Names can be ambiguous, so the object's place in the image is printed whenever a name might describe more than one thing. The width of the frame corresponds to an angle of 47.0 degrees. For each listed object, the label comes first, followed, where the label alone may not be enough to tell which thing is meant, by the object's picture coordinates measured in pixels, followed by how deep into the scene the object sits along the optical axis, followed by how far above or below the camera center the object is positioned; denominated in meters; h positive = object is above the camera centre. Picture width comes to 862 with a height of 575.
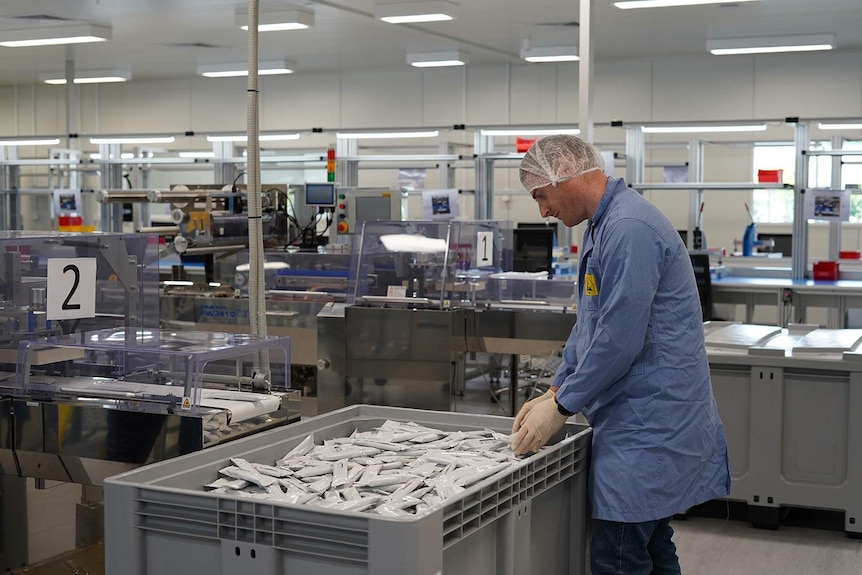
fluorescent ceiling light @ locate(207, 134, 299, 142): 8.84 +0.68
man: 2.22 -0.40
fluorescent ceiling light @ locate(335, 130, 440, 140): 8.20 +0.67
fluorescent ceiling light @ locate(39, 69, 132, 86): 11.33 +1.63
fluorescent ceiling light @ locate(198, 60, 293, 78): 10.73 +1.61
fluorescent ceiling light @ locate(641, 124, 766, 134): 7.41 +0.68
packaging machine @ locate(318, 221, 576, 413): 5.11 -0.53
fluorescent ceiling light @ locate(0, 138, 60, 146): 10.17 +0.75
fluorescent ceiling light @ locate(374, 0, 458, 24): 7.53 +1.57
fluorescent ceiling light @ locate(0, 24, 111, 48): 8.80 +1.62
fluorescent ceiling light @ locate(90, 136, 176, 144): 9.16 +0.70
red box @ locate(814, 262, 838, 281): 7.47 -0.41
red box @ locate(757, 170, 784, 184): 7.37 +0.30
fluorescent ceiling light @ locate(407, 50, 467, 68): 9.95 +1.59
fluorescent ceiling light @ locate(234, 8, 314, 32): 8.04 +1.60
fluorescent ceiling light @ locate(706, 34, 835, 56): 8.88 +1.56
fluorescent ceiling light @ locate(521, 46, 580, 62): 9.41 +1.55
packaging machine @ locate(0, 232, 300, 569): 2.36 -0.43
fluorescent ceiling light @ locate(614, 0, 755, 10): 6.90 +1.50
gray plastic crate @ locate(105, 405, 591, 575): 1.66 -0.57
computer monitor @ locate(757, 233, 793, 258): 10.15 -0.27
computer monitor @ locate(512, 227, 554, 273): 7.59 -0.27
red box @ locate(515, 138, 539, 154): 8.12 +0.59
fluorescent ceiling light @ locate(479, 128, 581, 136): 7.75 +0.66
